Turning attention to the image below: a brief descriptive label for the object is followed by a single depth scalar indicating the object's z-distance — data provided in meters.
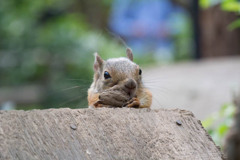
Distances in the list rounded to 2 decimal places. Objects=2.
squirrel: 4.87
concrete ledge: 3.39
